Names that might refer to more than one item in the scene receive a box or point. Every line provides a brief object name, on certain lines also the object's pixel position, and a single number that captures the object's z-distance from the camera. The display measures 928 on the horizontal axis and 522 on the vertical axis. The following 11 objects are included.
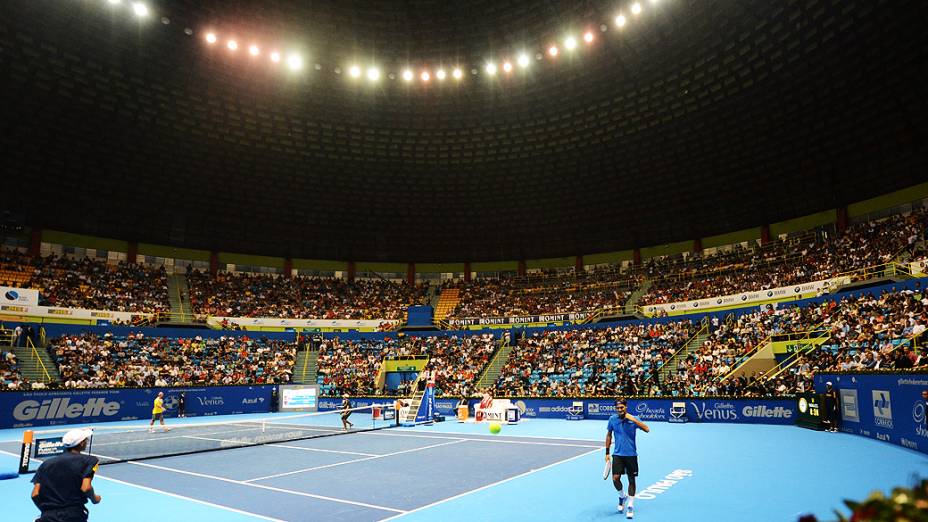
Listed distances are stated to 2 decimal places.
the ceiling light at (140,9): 33.62
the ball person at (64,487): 6.21
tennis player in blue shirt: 11.03
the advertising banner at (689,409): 26.89
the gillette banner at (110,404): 30.19
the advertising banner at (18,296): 38.00
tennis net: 18.42
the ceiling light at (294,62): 40.12
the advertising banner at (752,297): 35.16
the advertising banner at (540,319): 46.61
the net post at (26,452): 15.76
